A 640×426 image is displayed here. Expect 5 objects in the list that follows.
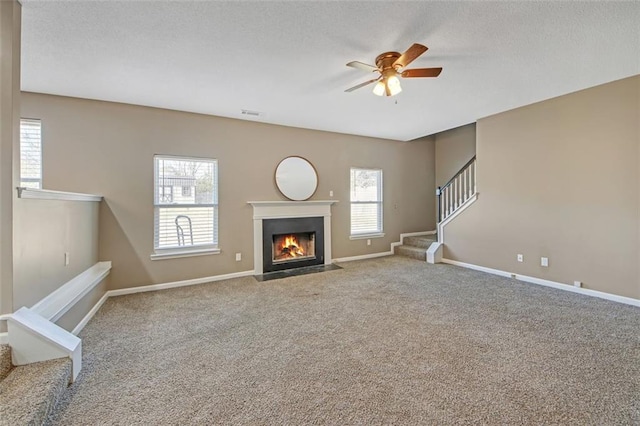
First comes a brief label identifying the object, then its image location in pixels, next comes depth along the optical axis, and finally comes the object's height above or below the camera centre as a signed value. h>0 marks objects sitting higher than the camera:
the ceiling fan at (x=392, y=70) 2.46 +1.35
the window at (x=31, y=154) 3.37 +0.78
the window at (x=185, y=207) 4.08 +0.14
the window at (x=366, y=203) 5.87 +0.27
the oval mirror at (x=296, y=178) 4.98 +0.69
